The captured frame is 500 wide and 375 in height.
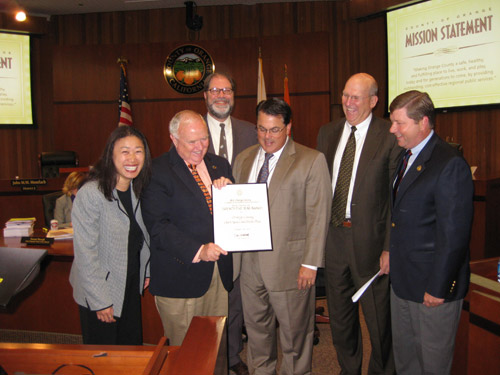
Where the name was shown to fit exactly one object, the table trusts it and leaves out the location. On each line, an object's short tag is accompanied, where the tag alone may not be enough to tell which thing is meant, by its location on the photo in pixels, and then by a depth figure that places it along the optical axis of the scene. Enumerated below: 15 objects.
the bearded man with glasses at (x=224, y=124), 3.00
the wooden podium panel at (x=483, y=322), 1.77
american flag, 6.64
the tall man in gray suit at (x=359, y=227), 2.33
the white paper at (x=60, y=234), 3.42
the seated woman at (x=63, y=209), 4.51
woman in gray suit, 2.00
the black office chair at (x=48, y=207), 4.72
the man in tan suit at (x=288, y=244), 2.25
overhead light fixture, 6.08
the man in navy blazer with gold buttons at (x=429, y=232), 1.89
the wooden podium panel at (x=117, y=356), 1.36
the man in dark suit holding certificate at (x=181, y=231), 2.05
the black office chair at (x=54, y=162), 6.08
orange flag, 5.93
